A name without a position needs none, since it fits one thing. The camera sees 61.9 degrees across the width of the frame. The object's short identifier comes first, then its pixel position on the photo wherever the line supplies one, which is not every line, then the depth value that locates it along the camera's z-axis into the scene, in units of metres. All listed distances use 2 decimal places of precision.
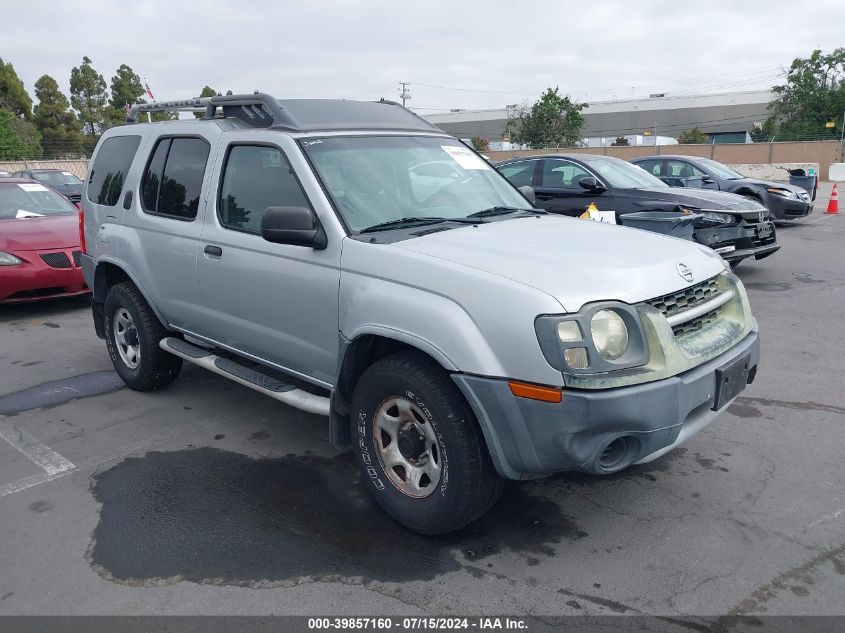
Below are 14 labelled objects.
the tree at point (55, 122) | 48.84
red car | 7.86
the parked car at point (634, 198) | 8.86
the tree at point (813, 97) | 53.22
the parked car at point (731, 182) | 13.75
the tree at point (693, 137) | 64.62
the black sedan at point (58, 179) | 19.08
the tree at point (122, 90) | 51.78
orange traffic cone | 17.89
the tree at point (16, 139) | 37.75
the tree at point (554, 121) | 49.03
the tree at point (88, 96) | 51.78
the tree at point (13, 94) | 46.22
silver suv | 2.87
